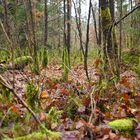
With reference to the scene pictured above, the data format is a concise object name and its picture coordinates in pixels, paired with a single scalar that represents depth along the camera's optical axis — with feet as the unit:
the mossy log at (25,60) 15.03
